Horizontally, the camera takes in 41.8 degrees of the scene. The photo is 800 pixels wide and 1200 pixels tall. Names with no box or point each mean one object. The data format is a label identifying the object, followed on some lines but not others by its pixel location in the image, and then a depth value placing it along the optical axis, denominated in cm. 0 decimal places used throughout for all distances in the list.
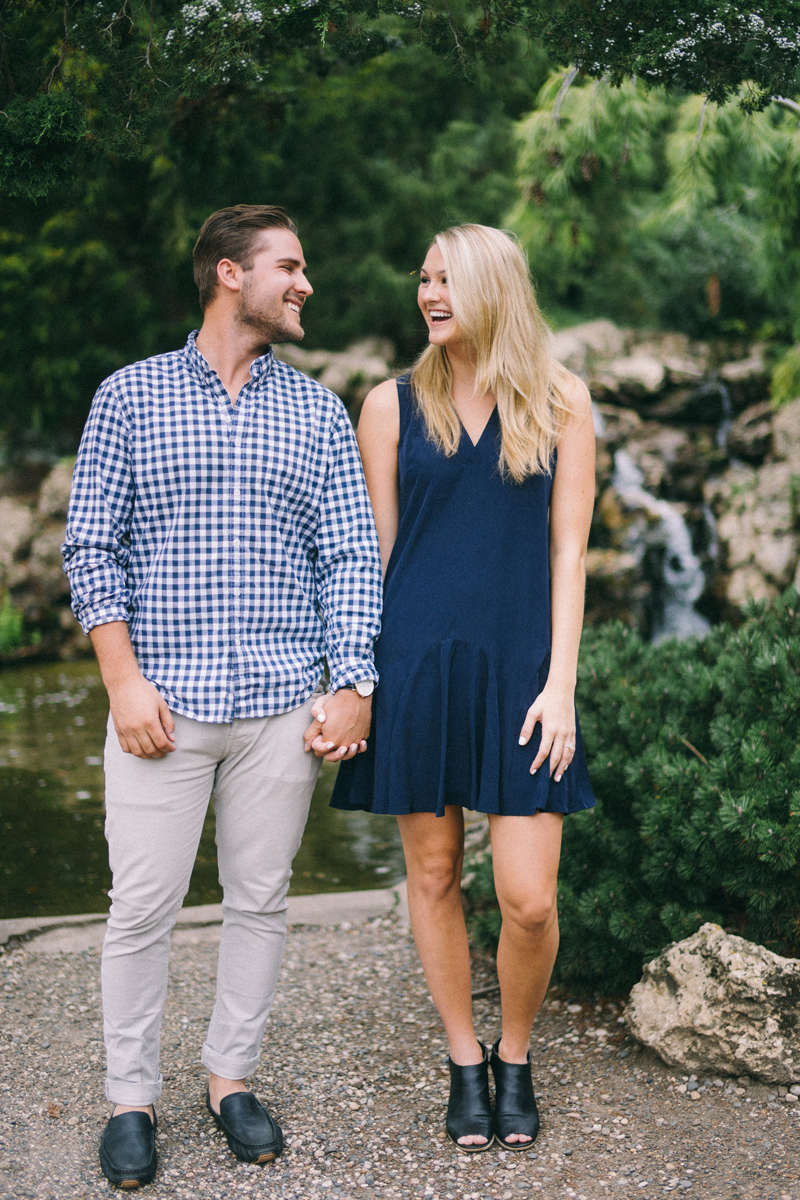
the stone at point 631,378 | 891
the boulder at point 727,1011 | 255
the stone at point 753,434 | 861
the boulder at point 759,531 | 741
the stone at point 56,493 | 992
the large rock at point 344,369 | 1023
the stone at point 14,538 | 961
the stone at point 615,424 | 854
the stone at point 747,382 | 891
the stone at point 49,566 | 962
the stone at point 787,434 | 828
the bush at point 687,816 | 276
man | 219
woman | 228
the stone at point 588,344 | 932
